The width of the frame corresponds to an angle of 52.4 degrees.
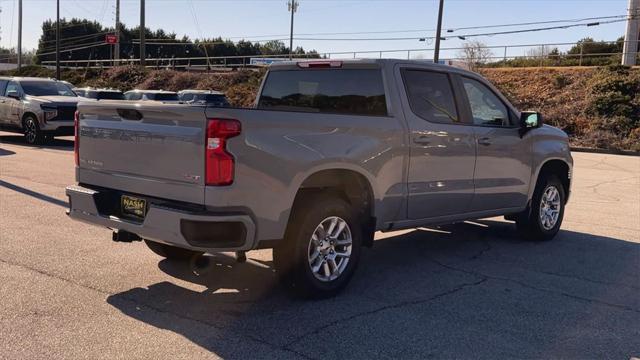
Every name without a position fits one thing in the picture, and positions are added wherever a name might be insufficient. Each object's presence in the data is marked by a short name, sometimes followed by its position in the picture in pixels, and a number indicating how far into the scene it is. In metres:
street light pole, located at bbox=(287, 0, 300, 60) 69.94
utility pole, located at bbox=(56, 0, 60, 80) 48.66
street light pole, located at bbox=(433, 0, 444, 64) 36.97
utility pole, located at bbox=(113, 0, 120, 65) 55.28
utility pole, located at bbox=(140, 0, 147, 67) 38.03
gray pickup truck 4.69
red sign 61.66
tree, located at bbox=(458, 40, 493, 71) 45.22
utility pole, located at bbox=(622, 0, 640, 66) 36.53
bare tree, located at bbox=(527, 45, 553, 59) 41.03
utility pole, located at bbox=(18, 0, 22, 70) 63.47
